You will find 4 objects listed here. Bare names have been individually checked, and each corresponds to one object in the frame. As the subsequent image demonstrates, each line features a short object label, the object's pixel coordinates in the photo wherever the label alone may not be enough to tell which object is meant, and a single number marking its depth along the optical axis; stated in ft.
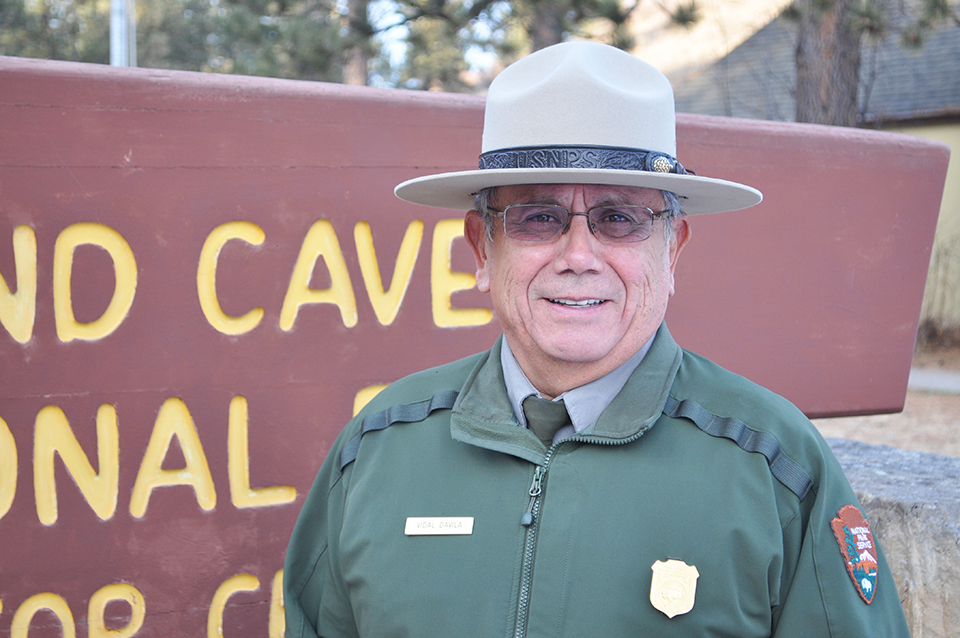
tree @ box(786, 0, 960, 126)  24.18
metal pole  32.12
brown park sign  7.07
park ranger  4.06
